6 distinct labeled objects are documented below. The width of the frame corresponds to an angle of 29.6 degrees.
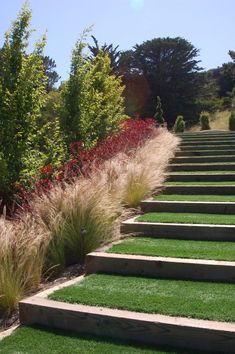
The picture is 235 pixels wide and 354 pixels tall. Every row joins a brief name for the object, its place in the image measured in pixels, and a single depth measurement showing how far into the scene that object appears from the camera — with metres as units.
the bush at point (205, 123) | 25.23
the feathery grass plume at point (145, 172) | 6.67
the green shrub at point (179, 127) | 22.84
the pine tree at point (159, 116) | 24.98
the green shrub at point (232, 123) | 22.66
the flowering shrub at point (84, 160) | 5.95
